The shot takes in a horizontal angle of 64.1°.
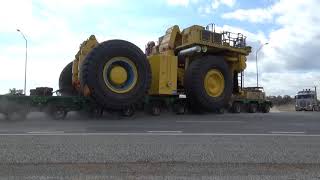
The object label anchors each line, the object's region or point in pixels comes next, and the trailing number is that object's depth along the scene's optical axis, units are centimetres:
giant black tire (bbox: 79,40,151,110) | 934
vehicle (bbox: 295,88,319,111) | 2728
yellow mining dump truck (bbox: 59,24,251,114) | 949
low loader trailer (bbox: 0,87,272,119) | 878
